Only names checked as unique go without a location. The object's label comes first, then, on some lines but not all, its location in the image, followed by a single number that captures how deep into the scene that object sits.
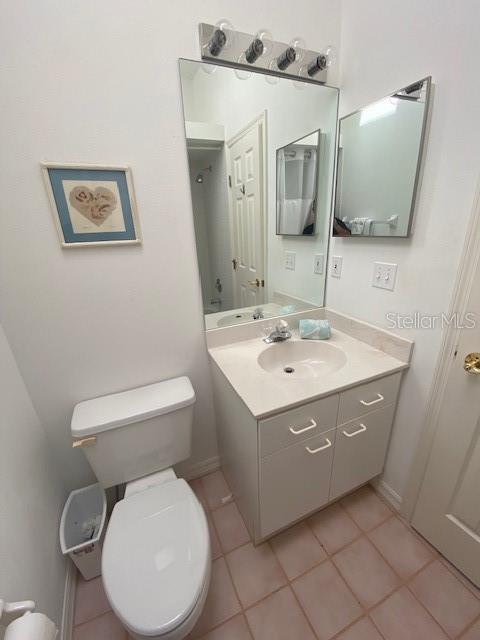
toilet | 0.76
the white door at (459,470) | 0.96
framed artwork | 0.92
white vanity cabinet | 0.99
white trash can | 1.08
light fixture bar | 0.97
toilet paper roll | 0.51
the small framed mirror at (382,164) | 0.95
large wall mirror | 1.10
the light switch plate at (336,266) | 1.41
